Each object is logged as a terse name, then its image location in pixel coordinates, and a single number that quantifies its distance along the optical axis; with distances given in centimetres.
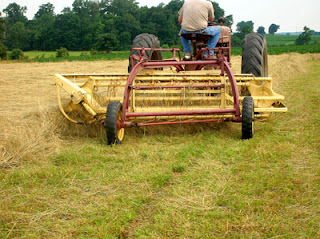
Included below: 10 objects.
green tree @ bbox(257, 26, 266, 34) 12092
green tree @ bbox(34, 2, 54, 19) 9338
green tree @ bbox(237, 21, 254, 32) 11631
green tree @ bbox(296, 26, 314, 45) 6869
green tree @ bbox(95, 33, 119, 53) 4647
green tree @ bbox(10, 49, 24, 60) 3806
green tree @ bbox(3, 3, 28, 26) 8344
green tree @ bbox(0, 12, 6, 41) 4522
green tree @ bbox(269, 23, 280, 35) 13100
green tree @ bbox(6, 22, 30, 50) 5591
